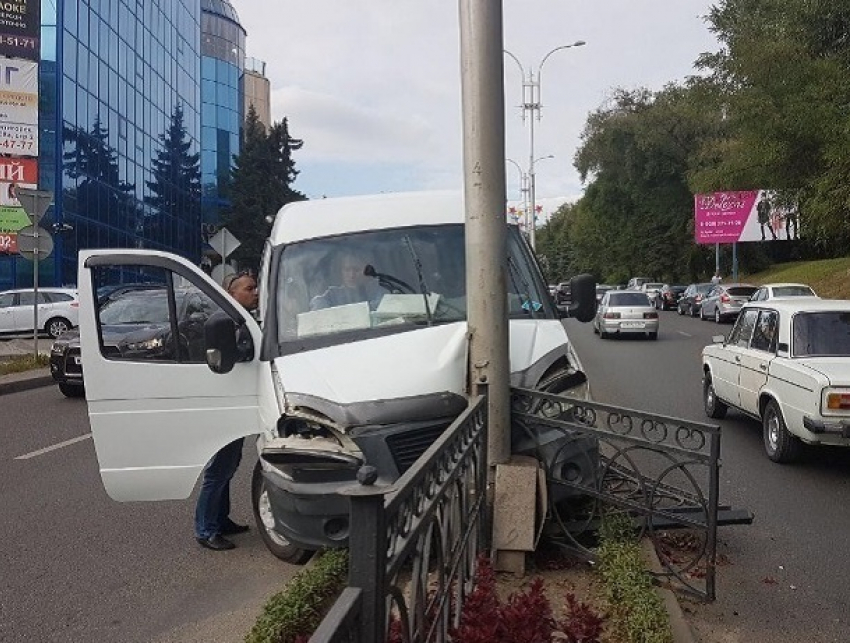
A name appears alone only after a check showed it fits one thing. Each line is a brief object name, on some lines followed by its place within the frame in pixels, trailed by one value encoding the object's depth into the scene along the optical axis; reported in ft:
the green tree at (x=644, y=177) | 191.83
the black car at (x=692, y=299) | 130.00
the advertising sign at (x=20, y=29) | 97.91
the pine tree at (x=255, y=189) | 202.69
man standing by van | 19.11
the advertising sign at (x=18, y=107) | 98.32
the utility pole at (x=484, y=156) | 17.30
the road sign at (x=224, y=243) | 75.61
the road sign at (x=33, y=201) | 53.98
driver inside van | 18.97
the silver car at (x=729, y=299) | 109.19
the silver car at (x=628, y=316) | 84.28
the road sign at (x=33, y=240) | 54.44
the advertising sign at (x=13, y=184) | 98.78
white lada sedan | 24.31
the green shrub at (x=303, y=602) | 13.44
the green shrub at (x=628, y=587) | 12.53
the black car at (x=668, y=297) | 158.40
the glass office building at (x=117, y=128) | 107.24
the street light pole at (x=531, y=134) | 155.43
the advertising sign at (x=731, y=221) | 156.66
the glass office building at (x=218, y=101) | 204.95
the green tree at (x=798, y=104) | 81.87
